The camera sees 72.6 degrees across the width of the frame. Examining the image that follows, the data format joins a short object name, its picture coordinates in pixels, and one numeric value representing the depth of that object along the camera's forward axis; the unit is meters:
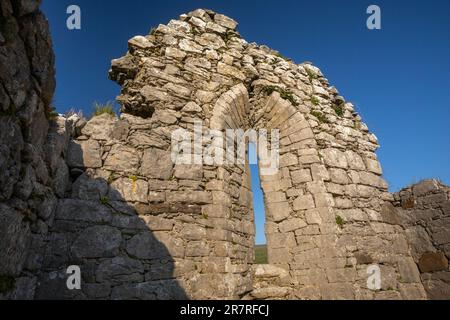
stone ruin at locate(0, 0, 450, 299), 2.51
